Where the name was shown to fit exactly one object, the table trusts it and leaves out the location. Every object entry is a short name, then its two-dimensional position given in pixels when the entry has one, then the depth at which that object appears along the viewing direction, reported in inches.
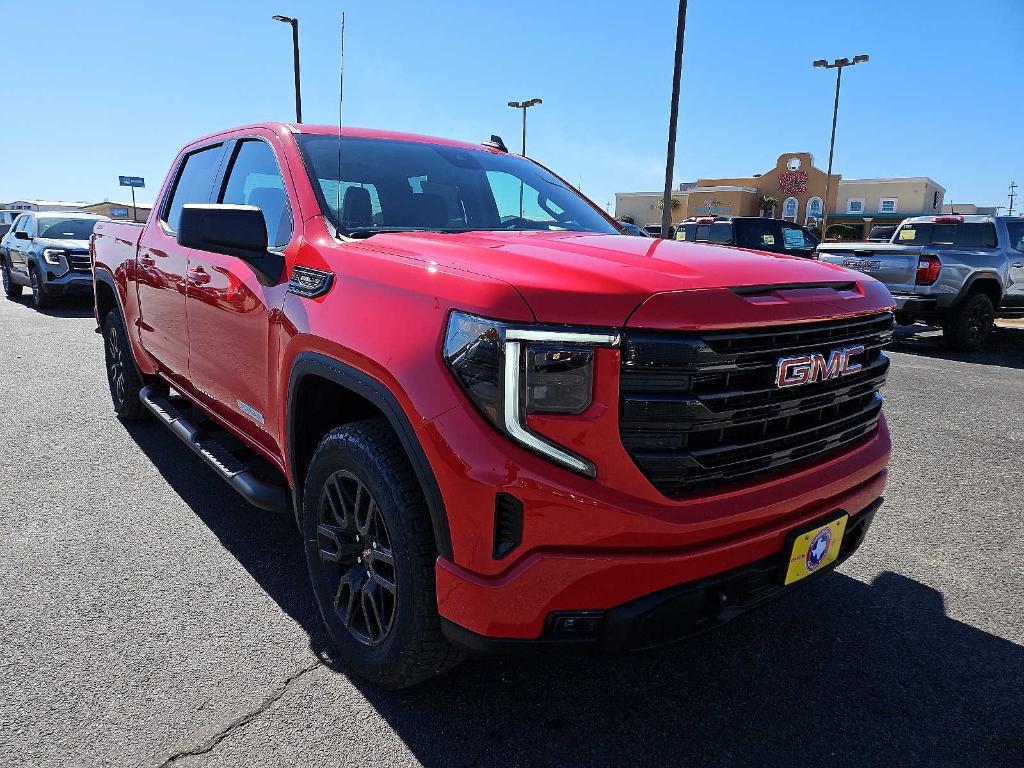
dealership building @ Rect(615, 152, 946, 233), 2020.2
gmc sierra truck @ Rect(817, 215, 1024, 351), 391.9
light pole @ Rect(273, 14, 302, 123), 474.2
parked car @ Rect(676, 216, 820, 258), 489.7
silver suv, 491.5
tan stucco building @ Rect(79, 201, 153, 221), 1931.5
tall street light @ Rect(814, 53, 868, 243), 1104.2
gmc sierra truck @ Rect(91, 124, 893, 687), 69.7
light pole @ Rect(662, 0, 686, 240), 531.5
